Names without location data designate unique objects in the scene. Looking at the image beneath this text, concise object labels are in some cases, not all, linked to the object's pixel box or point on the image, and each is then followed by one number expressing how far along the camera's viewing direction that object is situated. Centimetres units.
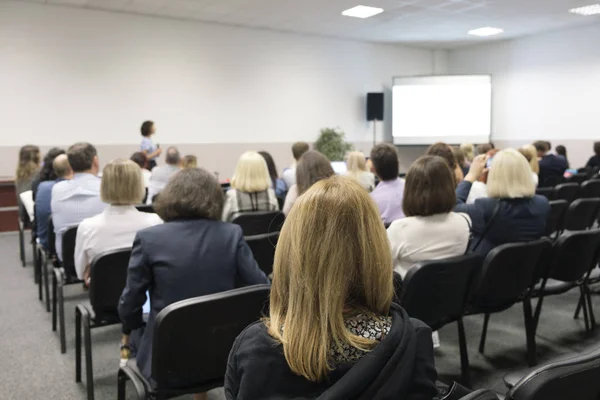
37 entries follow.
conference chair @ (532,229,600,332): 286
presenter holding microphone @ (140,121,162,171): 830
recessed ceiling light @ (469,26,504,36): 1029
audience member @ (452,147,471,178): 494
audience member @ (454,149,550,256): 306
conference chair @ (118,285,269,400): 169
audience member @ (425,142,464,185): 404
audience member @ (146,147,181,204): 586
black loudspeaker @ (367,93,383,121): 1152
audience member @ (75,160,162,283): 270
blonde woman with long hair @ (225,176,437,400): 96
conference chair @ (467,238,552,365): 256
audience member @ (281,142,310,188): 555
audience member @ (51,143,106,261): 359
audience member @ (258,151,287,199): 497
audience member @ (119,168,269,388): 195
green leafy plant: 1073
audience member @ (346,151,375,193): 500
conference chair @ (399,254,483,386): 228
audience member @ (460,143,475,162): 672
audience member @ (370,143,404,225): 362
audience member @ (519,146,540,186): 548
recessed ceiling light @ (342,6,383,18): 838
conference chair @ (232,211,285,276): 301
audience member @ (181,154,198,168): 595
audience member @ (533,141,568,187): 707
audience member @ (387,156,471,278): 251
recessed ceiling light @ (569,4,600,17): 848
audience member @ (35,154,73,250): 409
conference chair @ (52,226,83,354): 320
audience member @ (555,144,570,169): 830
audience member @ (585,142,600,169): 777
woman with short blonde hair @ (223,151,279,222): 394
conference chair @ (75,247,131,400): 246
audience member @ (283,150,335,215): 351
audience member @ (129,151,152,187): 607
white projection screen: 1158
